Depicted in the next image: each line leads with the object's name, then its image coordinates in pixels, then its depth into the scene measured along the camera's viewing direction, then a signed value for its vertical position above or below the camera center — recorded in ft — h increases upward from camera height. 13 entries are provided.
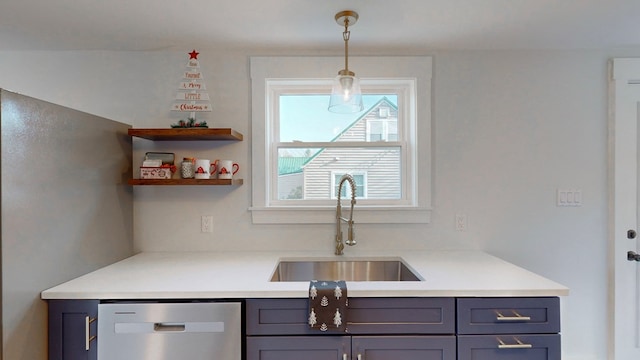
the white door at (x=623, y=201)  6.88 -0.42
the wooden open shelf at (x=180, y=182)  6.22 -0.04
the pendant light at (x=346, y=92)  5.09 +1.38
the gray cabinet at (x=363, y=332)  4.59 -2.12
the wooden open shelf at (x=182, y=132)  6.11 +0.88
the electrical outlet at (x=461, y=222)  7.02 -0.88
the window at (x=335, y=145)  7.23 +0.77
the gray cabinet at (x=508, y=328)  4.59 -2.06
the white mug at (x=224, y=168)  6.49 +0.23
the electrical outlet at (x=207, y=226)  6.99 -0.98
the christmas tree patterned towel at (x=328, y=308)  4.50 -1.75
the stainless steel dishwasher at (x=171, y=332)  4.56 -2.11
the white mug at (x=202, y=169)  6.37 +0.21
